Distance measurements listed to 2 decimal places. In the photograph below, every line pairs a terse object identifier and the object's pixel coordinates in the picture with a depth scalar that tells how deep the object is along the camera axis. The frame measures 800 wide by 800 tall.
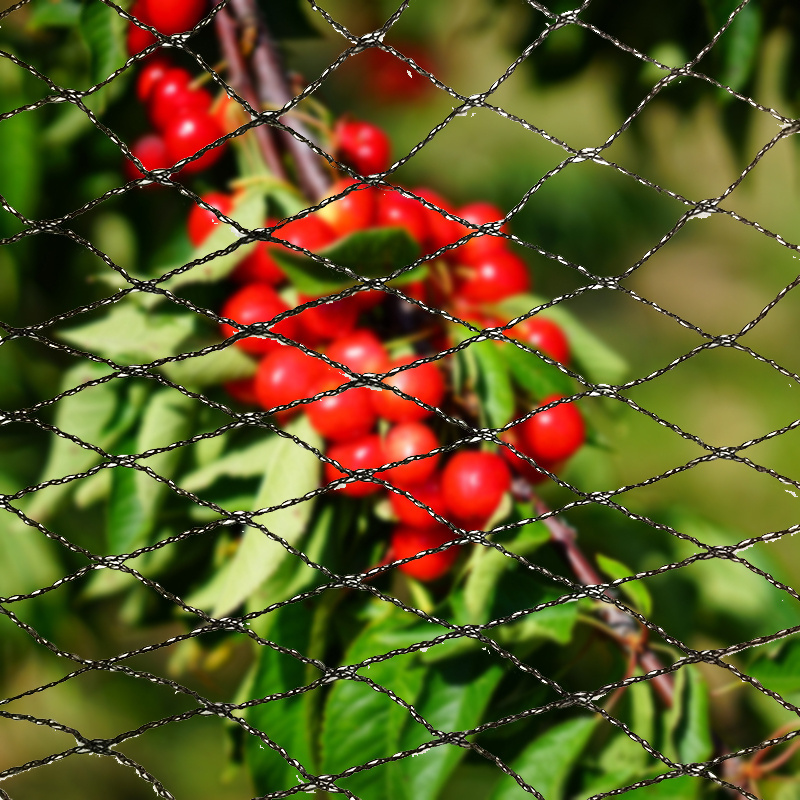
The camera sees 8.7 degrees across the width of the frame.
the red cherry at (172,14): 1.62
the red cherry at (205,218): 1.61
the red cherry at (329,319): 1.60
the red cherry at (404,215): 1.61
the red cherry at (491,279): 1.63
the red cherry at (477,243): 1.63
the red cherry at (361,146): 1.64
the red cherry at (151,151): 1.64
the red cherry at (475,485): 1.58
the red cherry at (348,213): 1.61
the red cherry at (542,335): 1.61
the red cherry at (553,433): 1.60
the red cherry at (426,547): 1.59
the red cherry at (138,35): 1.61
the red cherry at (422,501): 1.58
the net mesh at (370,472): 1.51
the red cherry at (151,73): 1.64
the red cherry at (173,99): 1.63
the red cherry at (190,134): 1.62
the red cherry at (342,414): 1.59
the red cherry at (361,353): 1.59
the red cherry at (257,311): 1.60
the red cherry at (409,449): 1.58
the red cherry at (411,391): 1.58
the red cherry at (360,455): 1.59
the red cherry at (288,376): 1.59
